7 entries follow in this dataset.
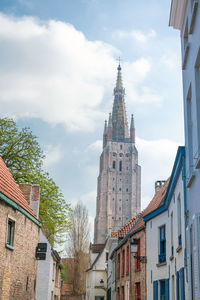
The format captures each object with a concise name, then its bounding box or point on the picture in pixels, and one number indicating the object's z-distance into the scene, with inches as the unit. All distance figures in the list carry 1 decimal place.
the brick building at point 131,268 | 696.0
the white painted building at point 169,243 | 431.8
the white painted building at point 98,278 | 1774.1
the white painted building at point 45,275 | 901.2
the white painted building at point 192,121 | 291.1
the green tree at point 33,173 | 1049.5
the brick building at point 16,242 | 477.7
